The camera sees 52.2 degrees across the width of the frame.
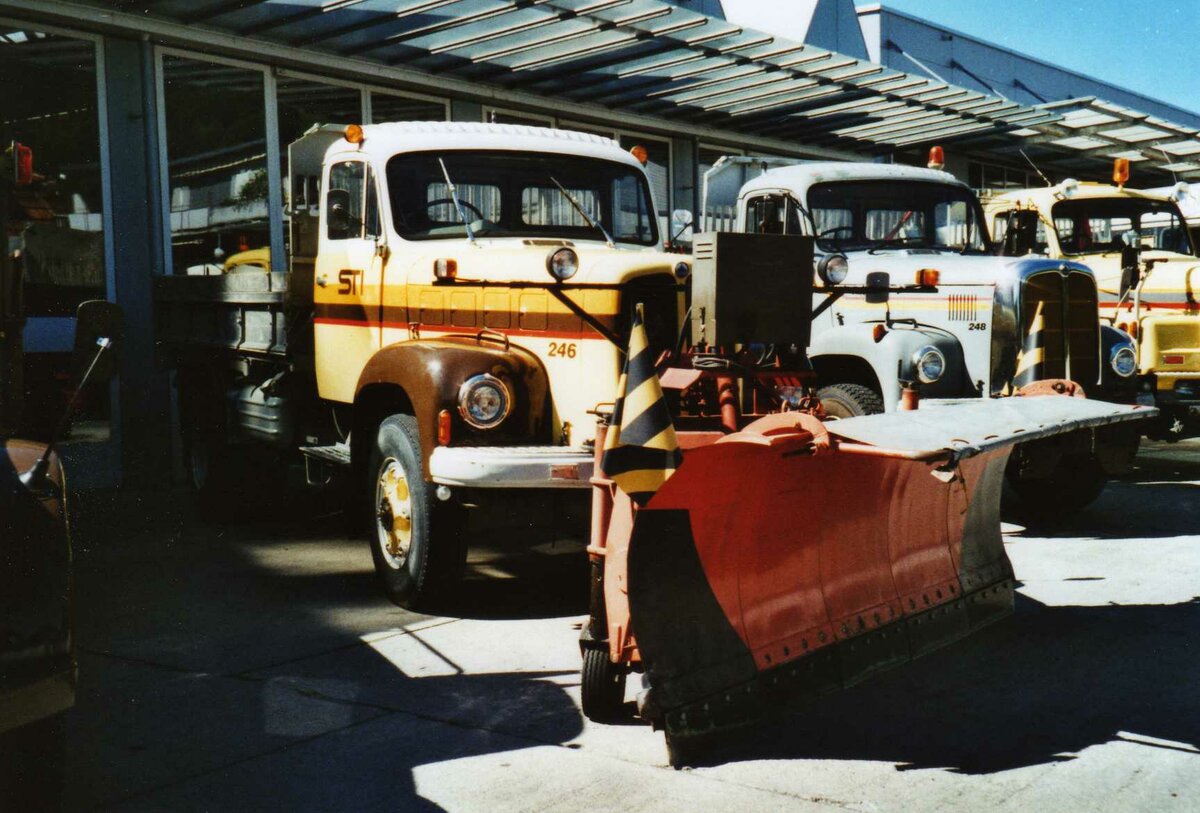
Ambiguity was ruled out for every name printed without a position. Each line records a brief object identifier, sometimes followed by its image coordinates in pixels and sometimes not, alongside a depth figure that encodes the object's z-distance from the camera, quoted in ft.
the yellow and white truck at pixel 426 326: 18.85
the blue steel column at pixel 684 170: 52.70
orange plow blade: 13.12
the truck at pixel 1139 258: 33.63
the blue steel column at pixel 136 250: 34.63
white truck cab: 26.08
